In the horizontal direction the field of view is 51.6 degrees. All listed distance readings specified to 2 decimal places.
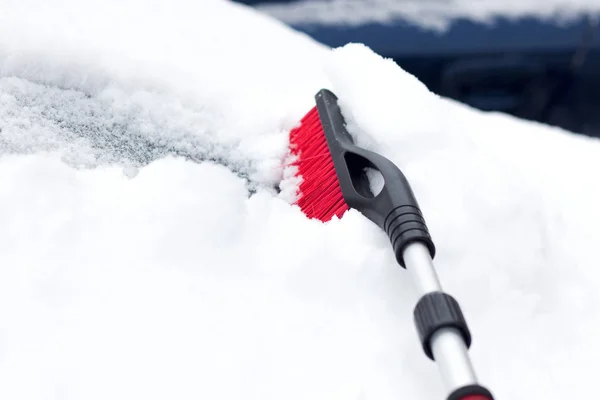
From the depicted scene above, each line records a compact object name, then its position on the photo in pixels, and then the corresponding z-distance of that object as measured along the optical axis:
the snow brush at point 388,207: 0.62
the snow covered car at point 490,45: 1.81
